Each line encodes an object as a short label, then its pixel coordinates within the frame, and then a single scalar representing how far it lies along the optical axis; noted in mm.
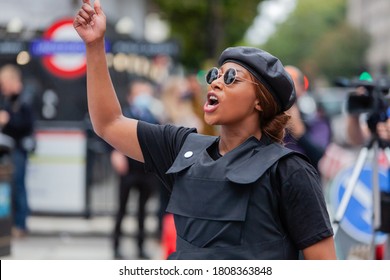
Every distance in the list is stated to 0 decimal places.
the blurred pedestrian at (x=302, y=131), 8977
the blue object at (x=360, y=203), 8178
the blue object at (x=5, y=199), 10211
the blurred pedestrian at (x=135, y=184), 14618
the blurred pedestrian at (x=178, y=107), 14868
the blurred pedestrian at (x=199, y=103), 12005
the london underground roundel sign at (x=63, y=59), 18036
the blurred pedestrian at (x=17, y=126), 15833
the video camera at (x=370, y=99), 7917
